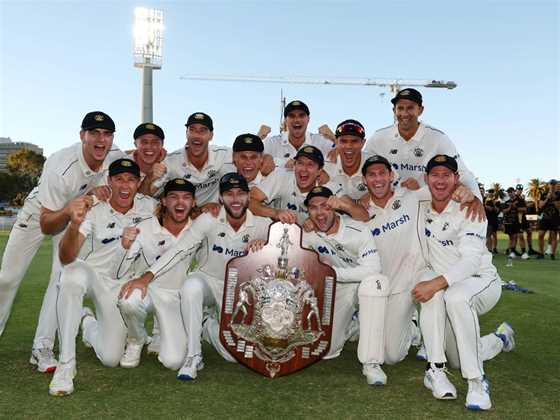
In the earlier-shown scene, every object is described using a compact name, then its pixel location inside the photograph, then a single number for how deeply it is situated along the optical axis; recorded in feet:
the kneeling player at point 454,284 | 13.74
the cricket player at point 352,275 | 15.06
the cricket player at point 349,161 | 18.75
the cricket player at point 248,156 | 19.04
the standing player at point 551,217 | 51.01
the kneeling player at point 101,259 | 14.80
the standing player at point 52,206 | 16.34
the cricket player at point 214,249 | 15.78
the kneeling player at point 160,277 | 15.98
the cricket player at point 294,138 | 21.72
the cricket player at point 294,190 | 17.04
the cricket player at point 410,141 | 19.49
